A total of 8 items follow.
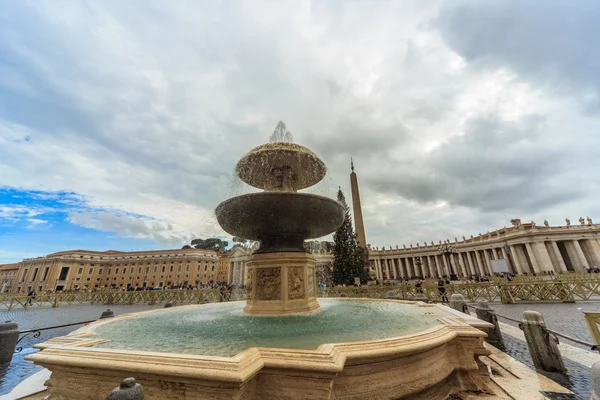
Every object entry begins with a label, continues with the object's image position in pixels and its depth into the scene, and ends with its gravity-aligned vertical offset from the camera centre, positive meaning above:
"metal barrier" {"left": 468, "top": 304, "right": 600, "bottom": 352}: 3.48 -0.63
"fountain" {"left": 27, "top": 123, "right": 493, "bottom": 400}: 2.51 -0.77
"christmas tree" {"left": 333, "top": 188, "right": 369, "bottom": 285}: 33.56 +3.14
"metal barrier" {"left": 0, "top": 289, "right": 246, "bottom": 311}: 21.23 -0.65
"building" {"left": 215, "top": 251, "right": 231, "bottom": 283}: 77.00 +5.34
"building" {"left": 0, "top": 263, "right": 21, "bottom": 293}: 81.28 +5.85
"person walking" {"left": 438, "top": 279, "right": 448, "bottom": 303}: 15.03 -0.70
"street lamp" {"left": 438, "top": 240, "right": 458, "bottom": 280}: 40.99 +5.02
